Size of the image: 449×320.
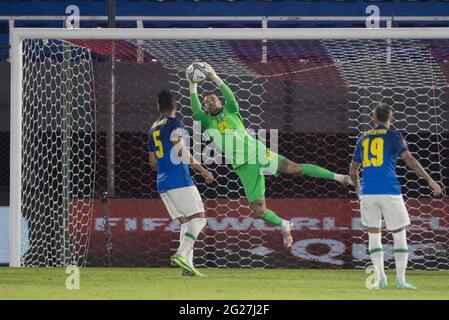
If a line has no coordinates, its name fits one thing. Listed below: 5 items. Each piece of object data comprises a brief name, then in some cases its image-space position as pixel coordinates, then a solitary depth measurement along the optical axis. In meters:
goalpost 21.70
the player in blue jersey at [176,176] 18.86
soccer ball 19.23
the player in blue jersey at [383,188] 16.78
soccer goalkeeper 20.14
